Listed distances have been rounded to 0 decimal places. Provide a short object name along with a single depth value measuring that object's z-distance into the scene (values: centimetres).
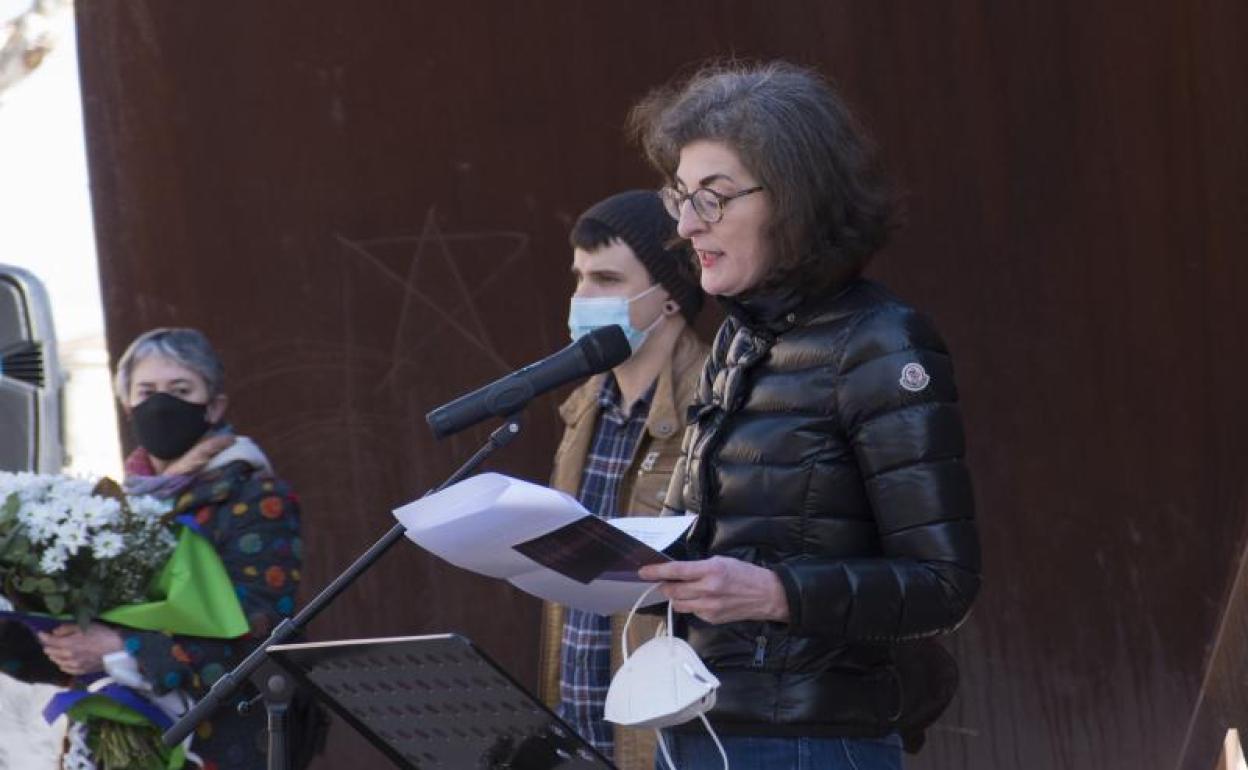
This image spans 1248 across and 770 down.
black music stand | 570
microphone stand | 642
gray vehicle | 1305
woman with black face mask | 880
